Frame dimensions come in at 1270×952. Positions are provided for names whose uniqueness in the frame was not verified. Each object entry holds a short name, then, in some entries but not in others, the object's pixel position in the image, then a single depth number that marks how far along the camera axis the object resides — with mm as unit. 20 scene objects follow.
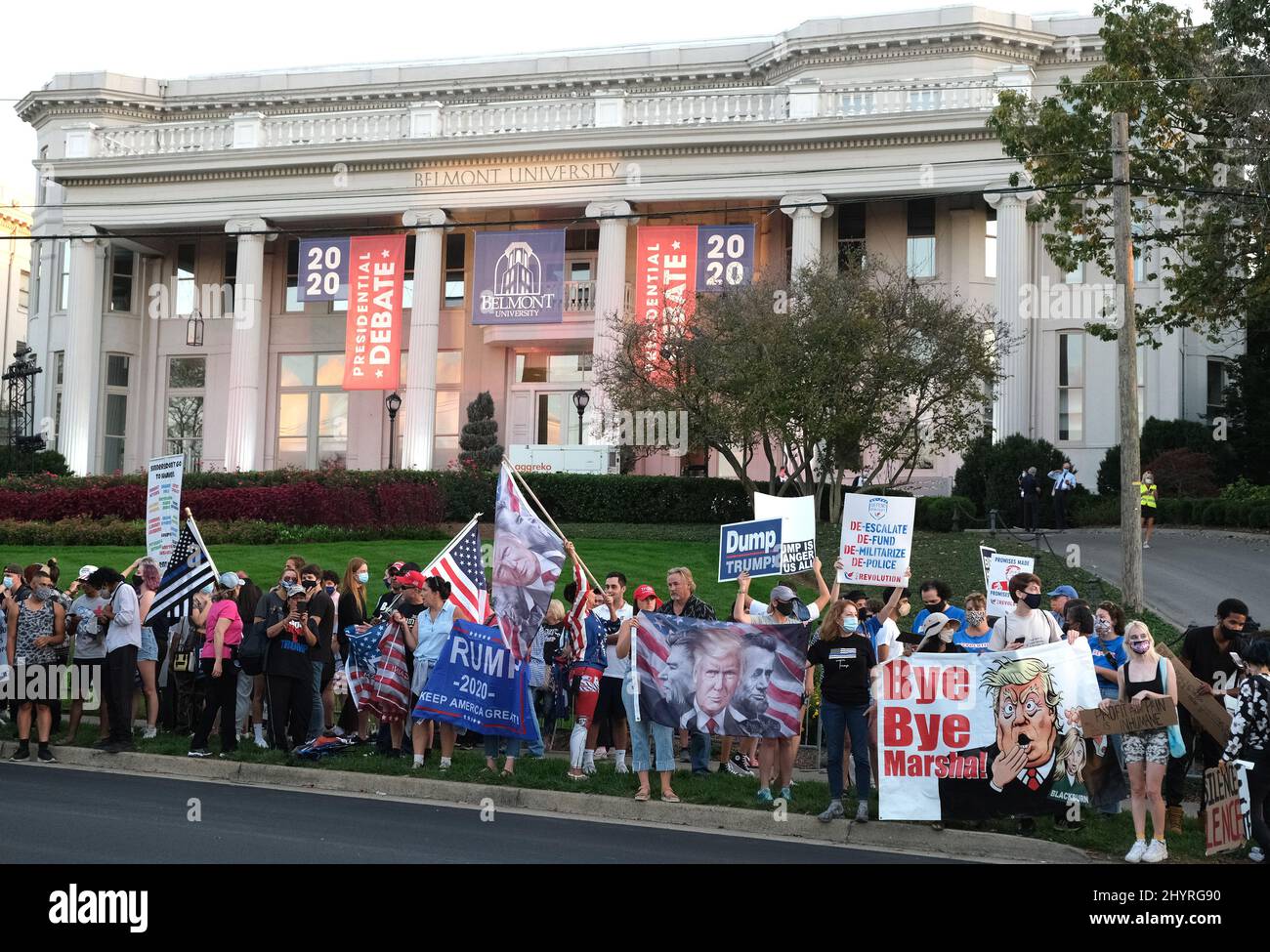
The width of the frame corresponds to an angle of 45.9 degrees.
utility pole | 20500
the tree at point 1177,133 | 28250
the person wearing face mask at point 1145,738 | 11461
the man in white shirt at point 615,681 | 14773
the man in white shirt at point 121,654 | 15852
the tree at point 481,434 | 44000
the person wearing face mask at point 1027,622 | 13188
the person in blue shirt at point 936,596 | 13969
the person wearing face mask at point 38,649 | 15492
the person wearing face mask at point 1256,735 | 10805
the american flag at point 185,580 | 16922
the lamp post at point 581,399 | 42362
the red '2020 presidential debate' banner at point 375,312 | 43281
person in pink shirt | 15594
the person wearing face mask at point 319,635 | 15742
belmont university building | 43031
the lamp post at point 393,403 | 44881
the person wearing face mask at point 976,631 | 13227
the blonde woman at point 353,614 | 16438
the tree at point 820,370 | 31031
